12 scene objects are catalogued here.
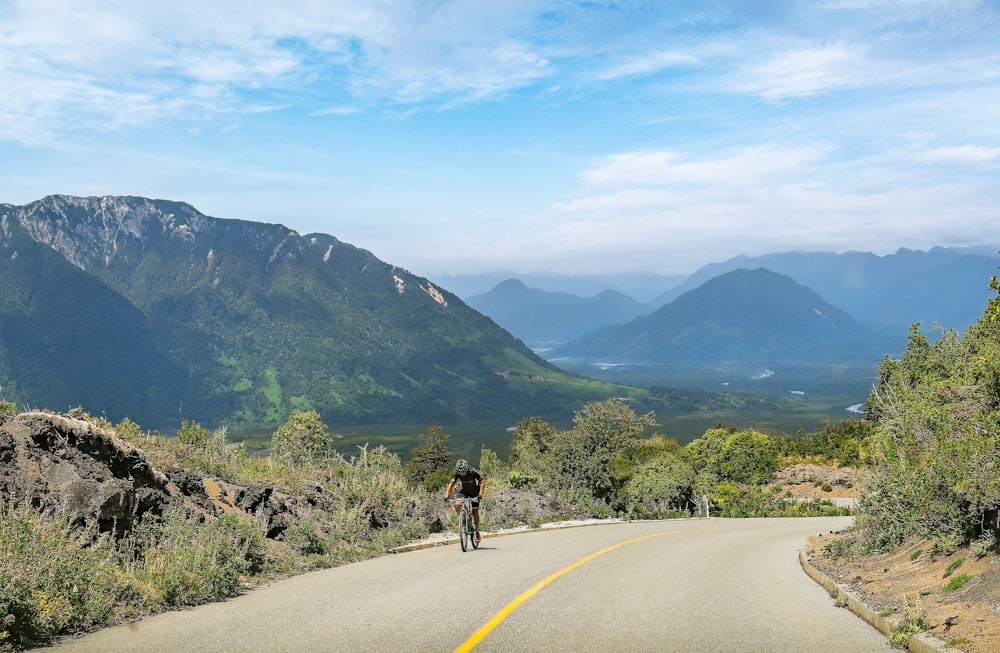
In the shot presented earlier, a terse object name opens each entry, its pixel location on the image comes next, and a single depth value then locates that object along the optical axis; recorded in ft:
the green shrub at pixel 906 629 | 25.90
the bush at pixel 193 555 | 32.83
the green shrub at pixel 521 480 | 98.27
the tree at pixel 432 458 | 347.15
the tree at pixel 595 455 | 159.74
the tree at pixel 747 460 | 203.82
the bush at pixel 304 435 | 297.74
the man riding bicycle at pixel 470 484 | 56.07
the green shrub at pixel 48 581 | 25.11
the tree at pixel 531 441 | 218.81
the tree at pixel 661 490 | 162.50
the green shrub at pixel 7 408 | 43.78
